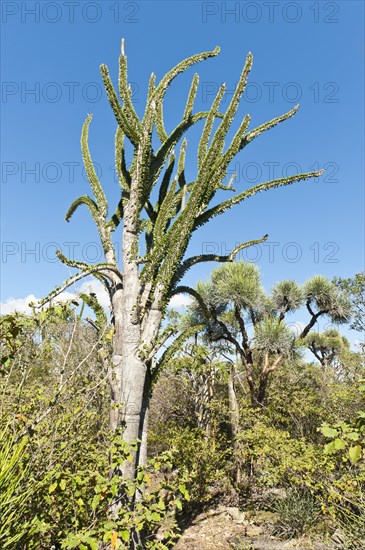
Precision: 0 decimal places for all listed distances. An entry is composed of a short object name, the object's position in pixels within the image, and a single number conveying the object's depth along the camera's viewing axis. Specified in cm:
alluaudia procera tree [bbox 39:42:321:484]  494
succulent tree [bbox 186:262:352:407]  1089
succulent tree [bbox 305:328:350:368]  2145
